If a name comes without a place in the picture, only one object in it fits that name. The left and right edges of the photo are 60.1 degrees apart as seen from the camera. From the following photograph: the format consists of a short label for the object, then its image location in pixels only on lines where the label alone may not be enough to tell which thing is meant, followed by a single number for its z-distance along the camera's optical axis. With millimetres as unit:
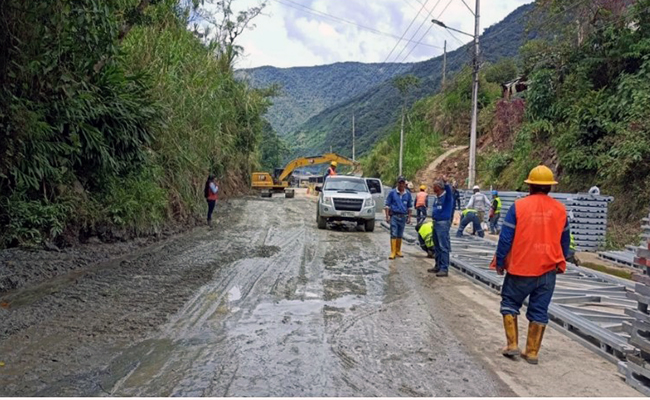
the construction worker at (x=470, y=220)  16953
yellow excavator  37616
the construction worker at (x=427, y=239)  12711
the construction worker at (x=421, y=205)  18234
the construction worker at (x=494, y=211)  18970
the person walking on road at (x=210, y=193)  18000
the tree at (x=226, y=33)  24375
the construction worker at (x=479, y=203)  18812
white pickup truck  18344
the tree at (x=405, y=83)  50844
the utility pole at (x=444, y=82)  60750
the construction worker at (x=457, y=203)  22062
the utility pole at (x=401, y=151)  44262
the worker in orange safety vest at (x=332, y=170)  24486
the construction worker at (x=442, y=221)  10453
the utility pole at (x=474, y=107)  23703
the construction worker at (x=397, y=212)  12445
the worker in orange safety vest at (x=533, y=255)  5496
